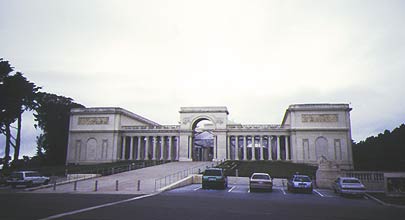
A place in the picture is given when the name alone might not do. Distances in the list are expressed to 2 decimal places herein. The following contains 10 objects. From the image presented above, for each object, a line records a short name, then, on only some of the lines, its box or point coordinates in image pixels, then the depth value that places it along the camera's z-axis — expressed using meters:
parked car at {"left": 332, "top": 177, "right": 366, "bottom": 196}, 22.90
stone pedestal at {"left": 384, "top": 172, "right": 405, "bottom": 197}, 23.82
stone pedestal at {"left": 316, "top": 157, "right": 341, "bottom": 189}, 29.95
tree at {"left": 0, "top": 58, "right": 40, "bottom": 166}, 47.40
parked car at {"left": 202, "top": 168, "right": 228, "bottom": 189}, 27.84
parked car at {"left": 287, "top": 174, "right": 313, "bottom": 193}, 25.30
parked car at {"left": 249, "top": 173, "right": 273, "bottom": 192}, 26.13
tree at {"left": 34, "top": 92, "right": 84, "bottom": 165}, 64.06
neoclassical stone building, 63.06
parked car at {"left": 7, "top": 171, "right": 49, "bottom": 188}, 30.27
